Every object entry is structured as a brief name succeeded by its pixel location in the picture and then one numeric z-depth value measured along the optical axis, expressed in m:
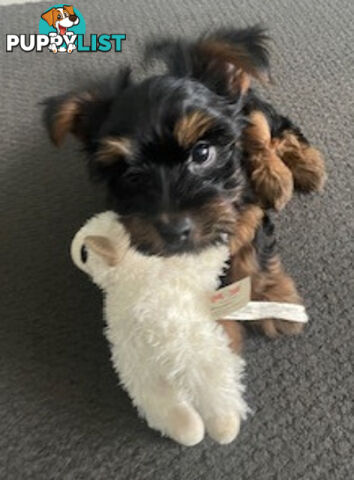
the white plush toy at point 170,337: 0.25
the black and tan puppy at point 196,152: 0.27
